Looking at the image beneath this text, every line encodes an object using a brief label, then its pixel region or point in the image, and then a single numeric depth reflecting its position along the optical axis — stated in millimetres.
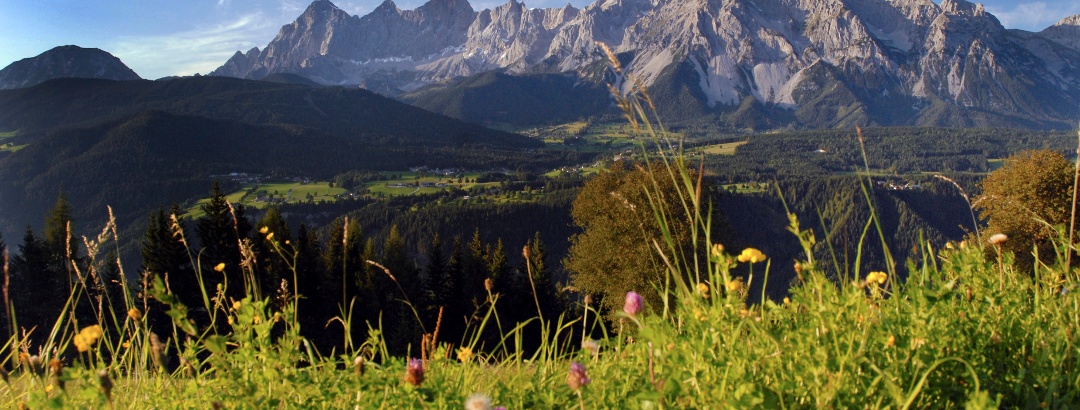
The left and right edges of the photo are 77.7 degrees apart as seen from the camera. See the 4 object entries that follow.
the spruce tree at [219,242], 25078
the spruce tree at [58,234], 30681
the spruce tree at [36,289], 30047
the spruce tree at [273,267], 25688
